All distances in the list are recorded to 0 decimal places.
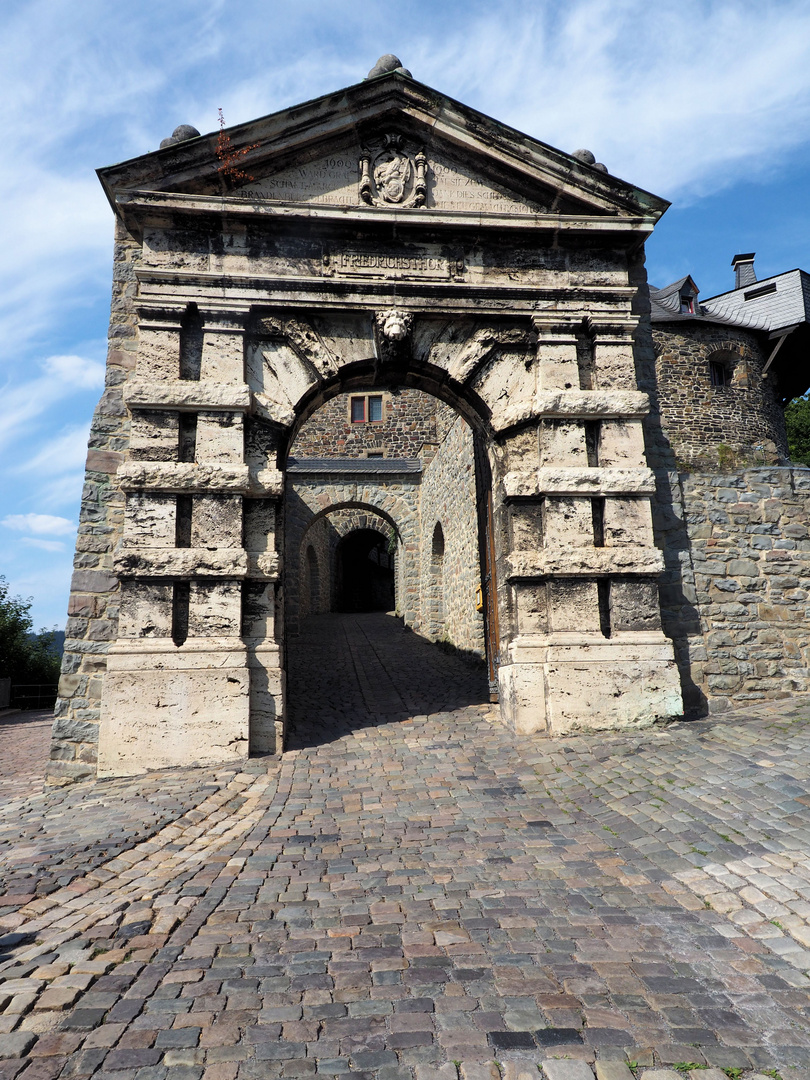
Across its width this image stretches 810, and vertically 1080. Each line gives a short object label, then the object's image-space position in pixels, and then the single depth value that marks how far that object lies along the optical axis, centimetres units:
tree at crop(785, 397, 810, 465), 2711
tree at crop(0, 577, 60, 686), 1579
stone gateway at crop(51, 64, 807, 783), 598
